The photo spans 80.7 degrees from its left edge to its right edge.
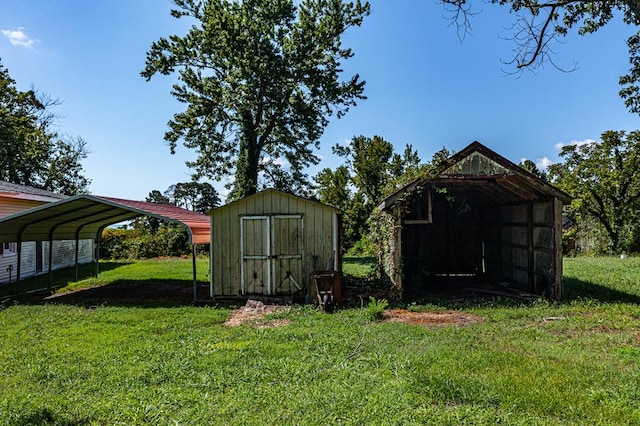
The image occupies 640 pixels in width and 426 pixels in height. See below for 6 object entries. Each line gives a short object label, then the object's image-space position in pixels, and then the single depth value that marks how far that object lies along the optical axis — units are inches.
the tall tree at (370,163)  743.7
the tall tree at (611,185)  807.7
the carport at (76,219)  351.9
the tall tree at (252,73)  738.8
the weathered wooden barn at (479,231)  342.3
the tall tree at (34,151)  930.1
